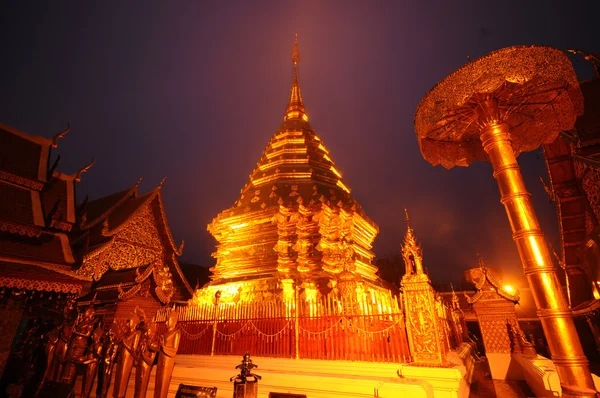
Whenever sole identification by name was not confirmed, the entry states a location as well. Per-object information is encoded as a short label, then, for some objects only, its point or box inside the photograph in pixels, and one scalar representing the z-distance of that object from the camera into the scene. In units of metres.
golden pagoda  9.38
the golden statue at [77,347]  5.31
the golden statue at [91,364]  5.21
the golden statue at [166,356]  4.38
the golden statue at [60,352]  5.68
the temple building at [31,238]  5.63
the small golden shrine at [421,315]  4.67
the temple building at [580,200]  6.68
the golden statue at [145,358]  4.54
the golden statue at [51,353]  5.88
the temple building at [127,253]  7.42
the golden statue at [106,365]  5.30
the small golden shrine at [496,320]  7.72
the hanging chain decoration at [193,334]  7.40
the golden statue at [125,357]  4.76
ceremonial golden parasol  2.98
